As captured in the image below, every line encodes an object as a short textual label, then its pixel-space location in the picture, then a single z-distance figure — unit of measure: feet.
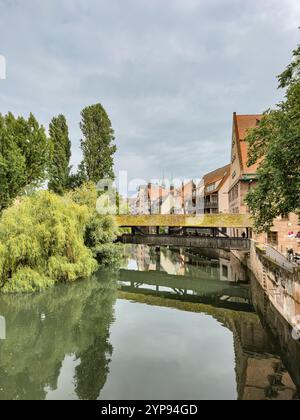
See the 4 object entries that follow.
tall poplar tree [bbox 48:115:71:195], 84.89
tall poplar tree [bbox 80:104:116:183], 86.99
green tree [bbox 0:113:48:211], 63.16
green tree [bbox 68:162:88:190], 87.04
